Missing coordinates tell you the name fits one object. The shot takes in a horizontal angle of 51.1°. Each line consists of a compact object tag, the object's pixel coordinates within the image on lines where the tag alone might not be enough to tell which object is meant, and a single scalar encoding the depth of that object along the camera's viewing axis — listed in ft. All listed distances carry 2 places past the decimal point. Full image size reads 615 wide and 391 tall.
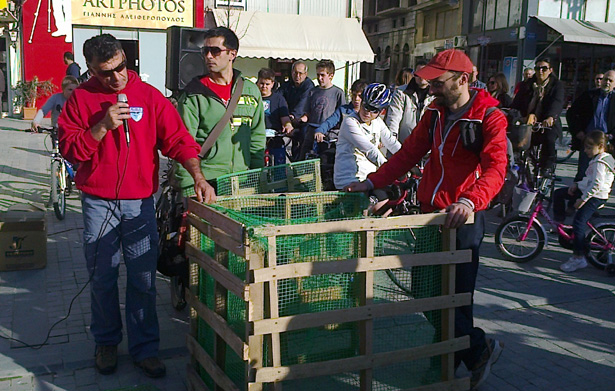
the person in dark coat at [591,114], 29.50
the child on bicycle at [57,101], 27.49
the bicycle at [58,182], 27.22
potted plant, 73.31
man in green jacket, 15.28
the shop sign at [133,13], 75.41
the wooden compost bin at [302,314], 10.02
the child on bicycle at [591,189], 21.11
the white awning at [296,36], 79.56
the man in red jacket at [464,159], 11.89
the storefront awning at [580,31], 78.79
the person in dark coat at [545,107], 30.48
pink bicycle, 21.52
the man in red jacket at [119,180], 12.29
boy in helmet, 18.57
